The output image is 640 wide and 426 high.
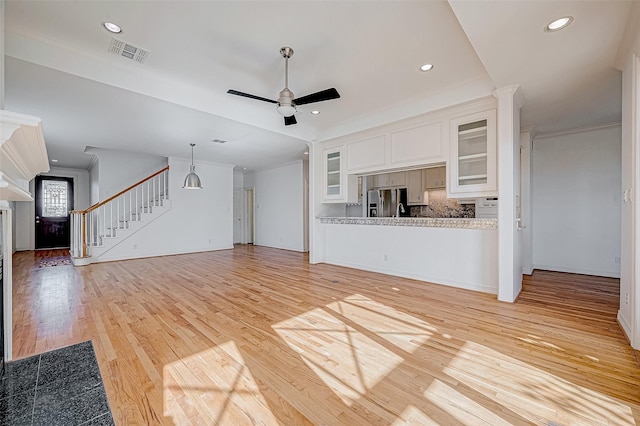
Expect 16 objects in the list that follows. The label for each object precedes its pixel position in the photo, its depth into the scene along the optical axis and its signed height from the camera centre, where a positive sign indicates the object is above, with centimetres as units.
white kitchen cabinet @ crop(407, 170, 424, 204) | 691 +63
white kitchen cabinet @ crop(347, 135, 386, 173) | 478 +107
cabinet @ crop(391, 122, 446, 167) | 409 +105
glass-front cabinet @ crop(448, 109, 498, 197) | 361 +77
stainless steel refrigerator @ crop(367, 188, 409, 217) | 720 +27
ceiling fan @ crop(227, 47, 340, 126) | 296 +127
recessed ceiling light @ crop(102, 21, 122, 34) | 244 +169
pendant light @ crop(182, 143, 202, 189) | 657 +75
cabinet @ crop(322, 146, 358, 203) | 540 +65
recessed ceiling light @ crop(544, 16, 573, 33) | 210 +147
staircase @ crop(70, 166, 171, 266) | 601 -10
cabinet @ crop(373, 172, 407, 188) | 721 +88
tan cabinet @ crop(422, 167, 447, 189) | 653 +83
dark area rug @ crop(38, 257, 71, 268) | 606 -111
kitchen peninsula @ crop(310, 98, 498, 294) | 375 +25
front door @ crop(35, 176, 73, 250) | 863 +12
